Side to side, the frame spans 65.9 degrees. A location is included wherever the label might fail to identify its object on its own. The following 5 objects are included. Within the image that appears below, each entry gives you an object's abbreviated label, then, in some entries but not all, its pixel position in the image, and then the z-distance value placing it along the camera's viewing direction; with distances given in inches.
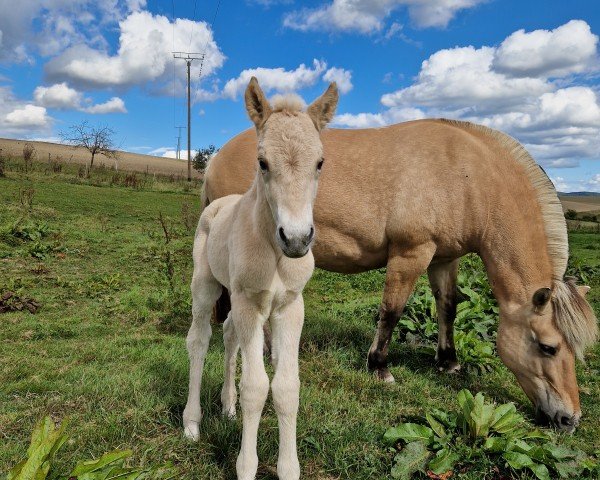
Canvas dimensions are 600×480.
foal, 100.3
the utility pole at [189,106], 1583.4
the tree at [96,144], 1849.2
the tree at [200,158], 1855.3
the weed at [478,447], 126.0
